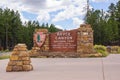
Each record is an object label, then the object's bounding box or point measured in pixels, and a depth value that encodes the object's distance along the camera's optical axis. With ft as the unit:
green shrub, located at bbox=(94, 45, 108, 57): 92.90
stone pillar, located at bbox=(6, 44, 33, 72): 49.44
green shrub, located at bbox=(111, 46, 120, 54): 136.26
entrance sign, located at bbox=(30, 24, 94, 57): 90.53
